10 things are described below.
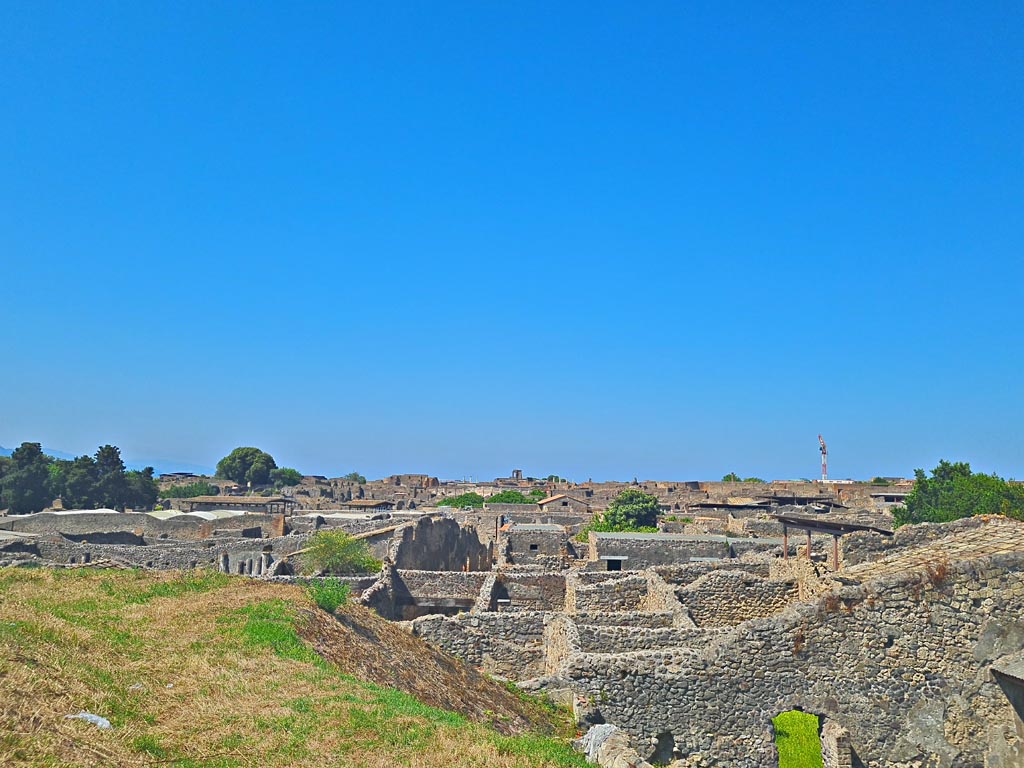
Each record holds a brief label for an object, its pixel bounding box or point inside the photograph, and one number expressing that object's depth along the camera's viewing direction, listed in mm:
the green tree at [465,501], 87375
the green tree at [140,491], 79938
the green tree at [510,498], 87125
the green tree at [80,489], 76688
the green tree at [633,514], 51872
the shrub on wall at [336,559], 27453
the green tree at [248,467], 131750
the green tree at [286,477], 129750
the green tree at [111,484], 77688
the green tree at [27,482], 76375
